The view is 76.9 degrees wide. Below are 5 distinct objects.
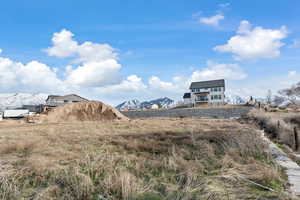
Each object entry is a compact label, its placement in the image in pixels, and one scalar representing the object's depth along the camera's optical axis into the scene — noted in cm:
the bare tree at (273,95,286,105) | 4080
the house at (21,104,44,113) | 4711
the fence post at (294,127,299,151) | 734
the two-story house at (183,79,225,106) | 4588
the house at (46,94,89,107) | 4566
